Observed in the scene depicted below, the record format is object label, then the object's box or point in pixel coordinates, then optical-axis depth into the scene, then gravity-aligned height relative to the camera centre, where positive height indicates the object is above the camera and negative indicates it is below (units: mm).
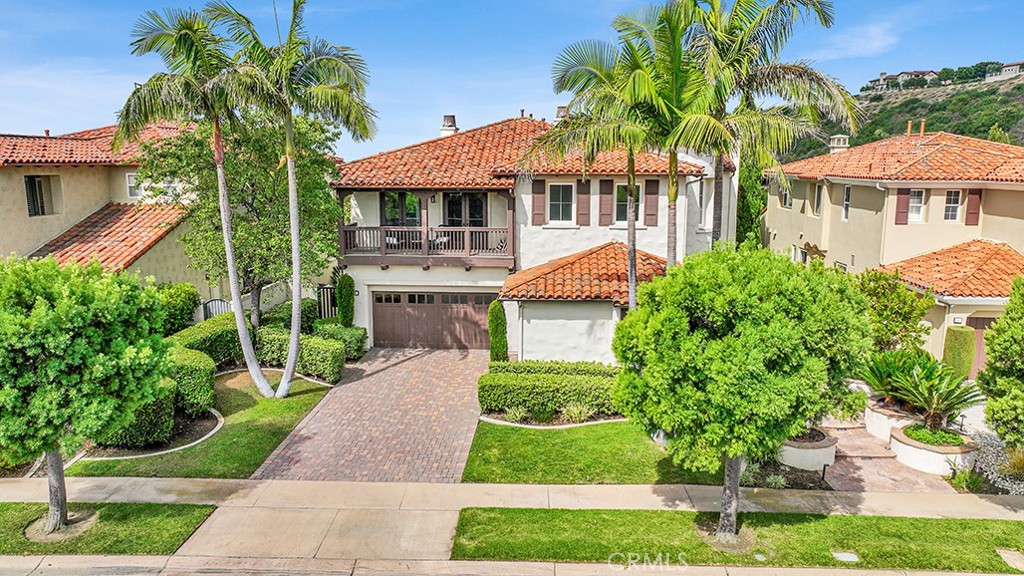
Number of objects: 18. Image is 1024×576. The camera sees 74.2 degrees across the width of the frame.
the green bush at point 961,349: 17422 -3854
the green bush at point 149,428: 14273 -4764
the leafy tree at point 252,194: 19141 +231
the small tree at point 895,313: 17562 -2955
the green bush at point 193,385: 15867 -4280
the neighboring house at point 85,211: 21359 -268
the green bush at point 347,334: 21234 -4164
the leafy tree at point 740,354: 9344 -2172
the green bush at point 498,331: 19594 -3767
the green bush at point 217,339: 18547 -3799
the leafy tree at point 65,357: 9961 -2327
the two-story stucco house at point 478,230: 21078 -920
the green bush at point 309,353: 19234 -4360
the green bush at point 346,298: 22031 -3132
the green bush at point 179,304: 21219 -3239
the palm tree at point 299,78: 15891 +2950
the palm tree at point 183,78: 15258 +2790
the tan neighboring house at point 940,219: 18391 -618
